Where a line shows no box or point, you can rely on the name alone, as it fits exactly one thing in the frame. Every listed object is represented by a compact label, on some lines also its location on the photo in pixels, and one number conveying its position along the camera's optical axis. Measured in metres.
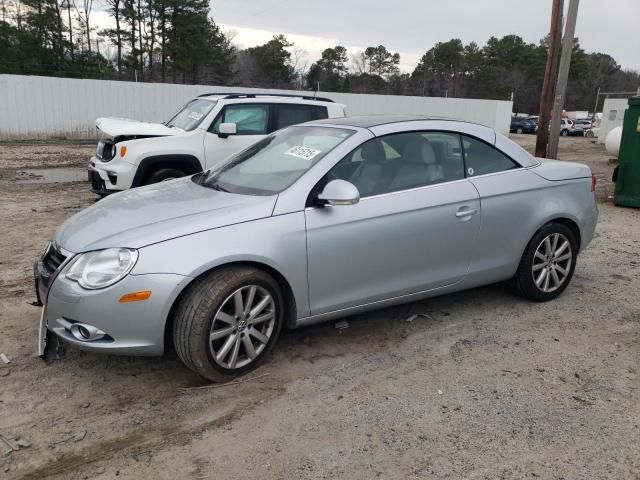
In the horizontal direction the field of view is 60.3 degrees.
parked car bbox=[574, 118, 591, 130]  36.65
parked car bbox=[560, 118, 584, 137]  36.69
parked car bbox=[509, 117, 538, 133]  39.50
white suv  7.52
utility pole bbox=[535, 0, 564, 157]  13.96
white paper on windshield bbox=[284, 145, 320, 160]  3.92
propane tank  17.25
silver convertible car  3.14
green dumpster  9.12
